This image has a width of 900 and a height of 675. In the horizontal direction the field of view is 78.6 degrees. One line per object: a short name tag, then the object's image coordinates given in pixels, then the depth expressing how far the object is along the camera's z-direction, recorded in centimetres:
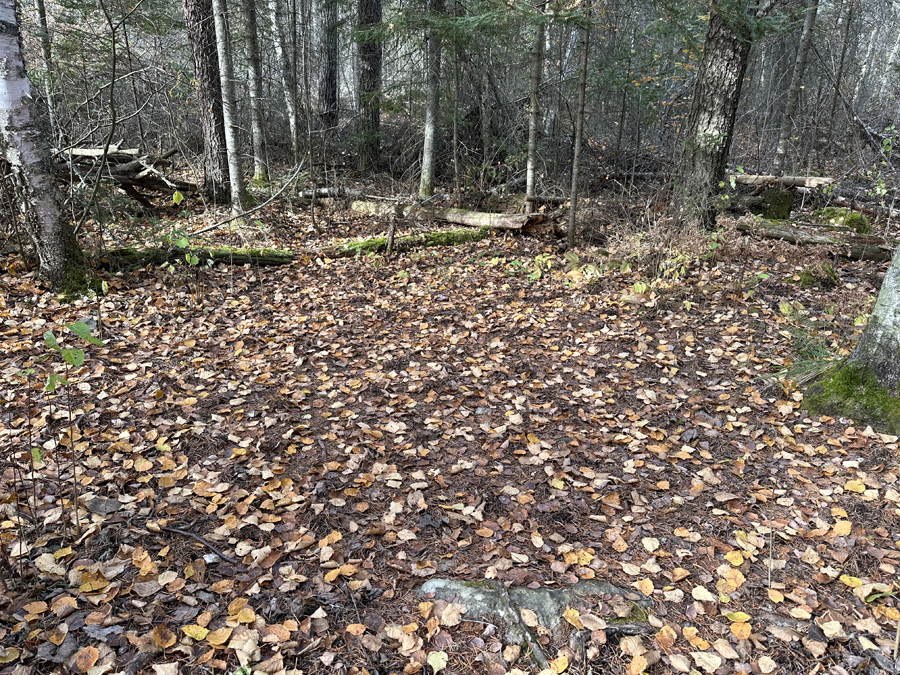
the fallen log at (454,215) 880
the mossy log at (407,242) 814
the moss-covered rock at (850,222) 814
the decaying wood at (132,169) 800
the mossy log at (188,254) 668
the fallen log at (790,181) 978
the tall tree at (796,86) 1088
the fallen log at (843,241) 738
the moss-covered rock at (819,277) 654
